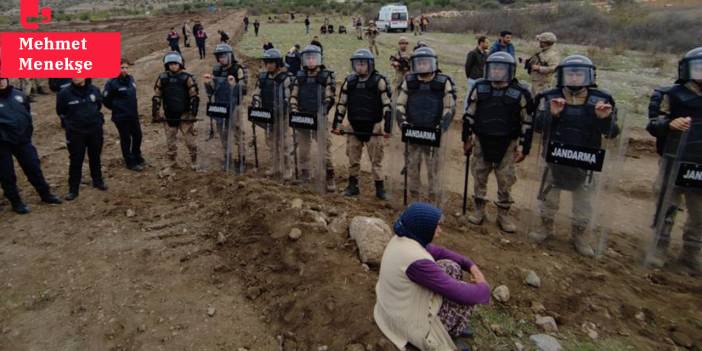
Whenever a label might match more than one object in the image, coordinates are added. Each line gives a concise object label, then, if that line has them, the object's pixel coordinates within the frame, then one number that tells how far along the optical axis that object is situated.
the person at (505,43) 9.50
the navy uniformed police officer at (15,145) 6.60
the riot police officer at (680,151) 5.14
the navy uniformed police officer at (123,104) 8.16
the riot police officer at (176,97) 8.07
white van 40.47
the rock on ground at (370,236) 5.07
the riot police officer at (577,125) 5.39
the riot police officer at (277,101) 7.85
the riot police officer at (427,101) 6.33
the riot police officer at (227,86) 8.16
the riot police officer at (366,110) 6.87
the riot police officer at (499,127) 5.88
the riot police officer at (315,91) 7.31
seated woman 3.22
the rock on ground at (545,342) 4.02
